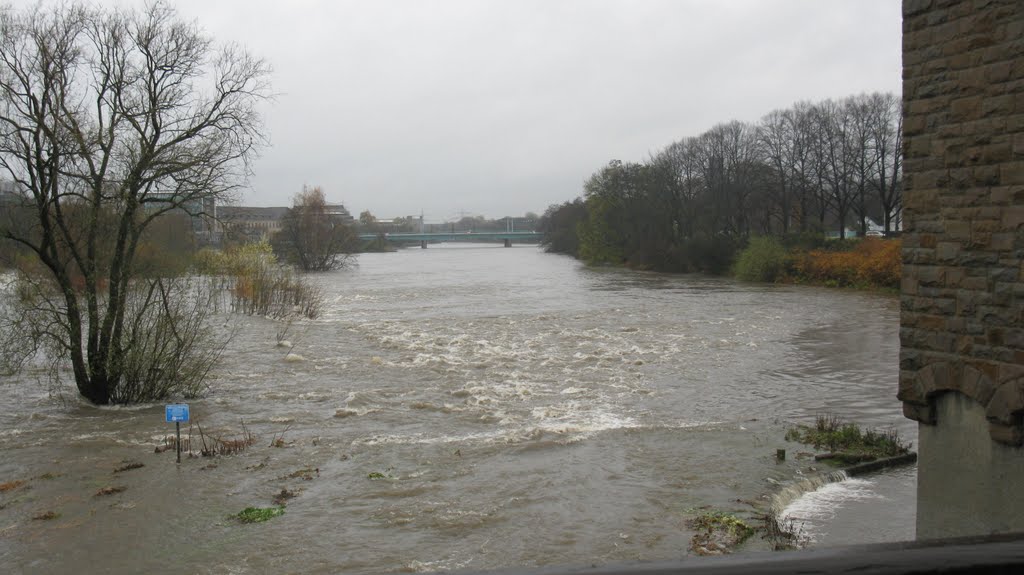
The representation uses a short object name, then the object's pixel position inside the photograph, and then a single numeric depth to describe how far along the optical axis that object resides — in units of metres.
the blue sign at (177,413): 11.96
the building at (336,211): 79.69
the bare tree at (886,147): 56.47
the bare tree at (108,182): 15.17
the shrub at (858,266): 46.00
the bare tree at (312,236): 72.03
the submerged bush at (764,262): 54.31
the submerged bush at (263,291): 35.41
